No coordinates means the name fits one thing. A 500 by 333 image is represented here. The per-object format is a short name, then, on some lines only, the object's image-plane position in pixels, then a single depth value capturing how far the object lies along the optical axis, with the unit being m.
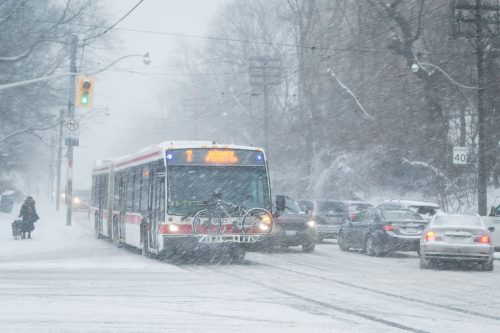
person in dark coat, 29.57
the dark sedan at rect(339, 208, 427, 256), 23.98
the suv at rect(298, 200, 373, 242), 31.84
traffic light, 27.05
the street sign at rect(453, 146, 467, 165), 28.31
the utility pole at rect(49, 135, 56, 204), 83.19
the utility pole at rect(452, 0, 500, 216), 28.14
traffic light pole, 37.19
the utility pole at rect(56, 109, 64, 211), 58.27
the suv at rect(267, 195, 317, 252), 25.31
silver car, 19.25
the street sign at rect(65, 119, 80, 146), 37.34
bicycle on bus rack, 19.23
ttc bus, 19.30
